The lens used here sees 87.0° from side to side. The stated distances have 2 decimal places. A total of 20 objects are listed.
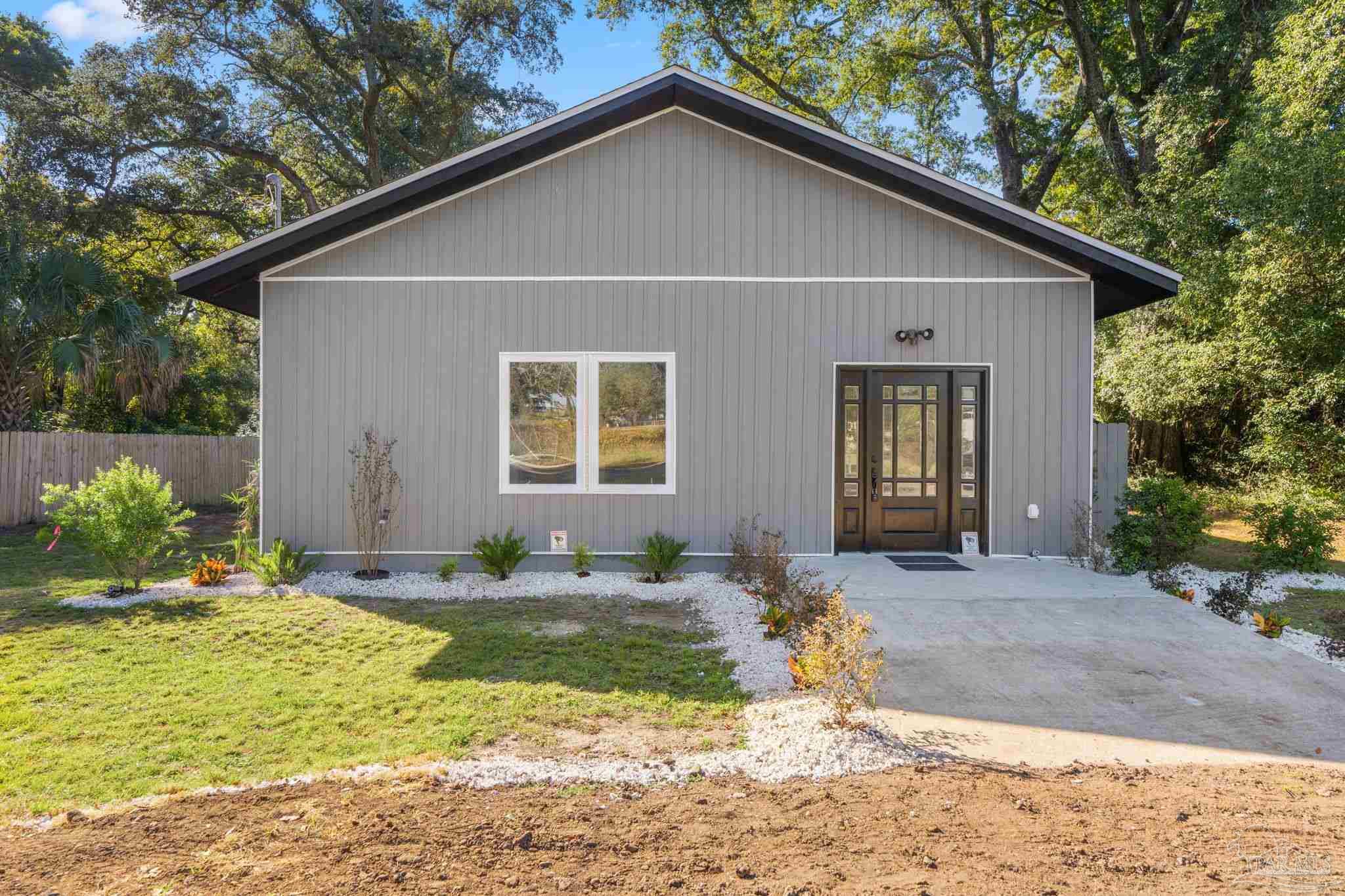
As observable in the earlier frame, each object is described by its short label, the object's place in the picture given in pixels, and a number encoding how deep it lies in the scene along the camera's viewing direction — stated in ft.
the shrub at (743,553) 22.61
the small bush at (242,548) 24.14
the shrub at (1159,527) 21.98
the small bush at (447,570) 22.93
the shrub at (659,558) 22.79
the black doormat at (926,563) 22.80
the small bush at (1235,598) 18.59
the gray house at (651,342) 24.12
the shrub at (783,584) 16.24
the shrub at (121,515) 20.30
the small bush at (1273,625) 16.46
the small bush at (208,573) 22.77
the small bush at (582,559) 23.65
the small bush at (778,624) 16.53
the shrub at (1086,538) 23.56
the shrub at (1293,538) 23.82
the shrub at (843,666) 11.32
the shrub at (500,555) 23.08
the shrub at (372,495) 23.79
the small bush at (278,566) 22.27
